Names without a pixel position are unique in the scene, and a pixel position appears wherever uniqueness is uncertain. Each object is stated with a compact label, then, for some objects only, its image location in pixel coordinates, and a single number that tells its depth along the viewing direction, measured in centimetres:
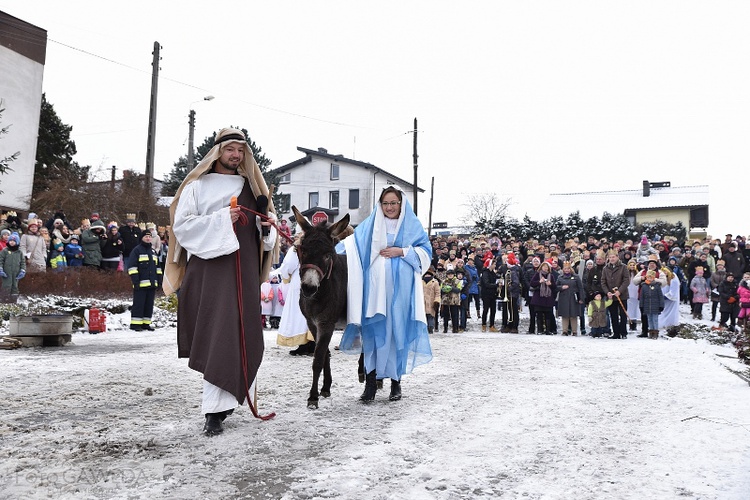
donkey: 585
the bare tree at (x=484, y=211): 6656
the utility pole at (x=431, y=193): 5481
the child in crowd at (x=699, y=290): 1936
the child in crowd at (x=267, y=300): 1450
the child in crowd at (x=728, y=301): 1708
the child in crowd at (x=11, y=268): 1356
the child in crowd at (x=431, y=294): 1605
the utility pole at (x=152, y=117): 2388
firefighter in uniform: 1330
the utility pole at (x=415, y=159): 3568
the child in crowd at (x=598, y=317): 1544
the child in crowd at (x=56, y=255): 1606
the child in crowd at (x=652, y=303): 1564
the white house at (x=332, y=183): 5747
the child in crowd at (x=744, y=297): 1619
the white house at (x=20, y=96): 2683
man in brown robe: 514
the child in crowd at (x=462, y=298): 1706
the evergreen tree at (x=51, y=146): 3737
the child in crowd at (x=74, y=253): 1655
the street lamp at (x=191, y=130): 2616
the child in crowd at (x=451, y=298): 1669
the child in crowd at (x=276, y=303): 1424
